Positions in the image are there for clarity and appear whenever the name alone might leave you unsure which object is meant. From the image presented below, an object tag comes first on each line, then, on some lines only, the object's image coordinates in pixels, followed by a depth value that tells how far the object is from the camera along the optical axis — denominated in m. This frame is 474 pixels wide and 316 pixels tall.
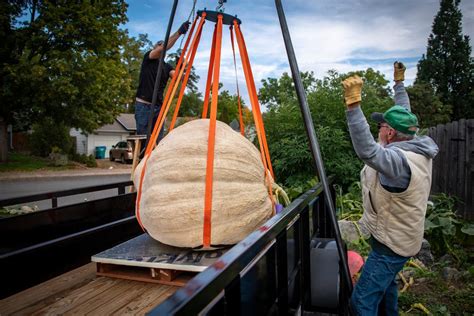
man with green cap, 2.50
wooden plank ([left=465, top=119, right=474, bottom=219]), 6.47
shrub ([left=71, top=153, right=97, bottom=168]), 26.46
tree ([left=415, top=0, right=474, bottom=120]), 36.72
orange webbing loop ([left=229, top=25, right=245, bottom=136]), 2.78
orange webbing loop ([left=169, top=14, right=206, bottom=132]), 2.58
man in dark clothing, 4.68
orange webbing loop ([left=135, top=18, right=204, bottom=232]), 2.59
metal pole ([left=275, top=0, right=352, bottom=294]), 2.32
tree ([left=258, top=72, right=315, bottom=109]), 33.75
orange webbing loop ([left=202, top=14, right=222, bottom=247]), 2.18
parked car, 31.00
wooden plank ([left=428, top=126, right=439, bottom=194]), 7.52
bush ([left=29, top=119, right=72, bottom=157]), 27.19
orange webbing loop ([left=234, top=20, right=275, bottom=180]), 2.53
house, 41.62
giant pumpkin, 2.34
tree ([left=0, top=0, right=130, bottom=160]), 20.25
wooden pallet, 2.33
